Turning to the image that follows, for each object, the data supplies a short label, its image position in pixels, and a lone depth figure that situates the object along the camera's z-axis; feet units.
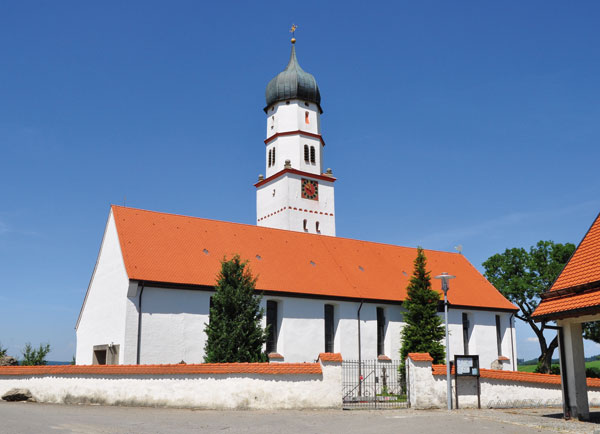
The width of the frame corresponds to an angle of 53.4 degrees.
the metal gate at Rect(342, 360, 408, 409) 98.07
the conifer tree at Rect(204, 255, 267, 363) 77.71
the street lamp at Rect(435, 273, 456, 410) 63.69
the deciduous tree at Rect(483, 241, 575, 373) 163.43
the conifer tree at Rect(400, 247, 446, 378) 100.58
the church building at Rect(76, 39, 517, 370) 88.69
